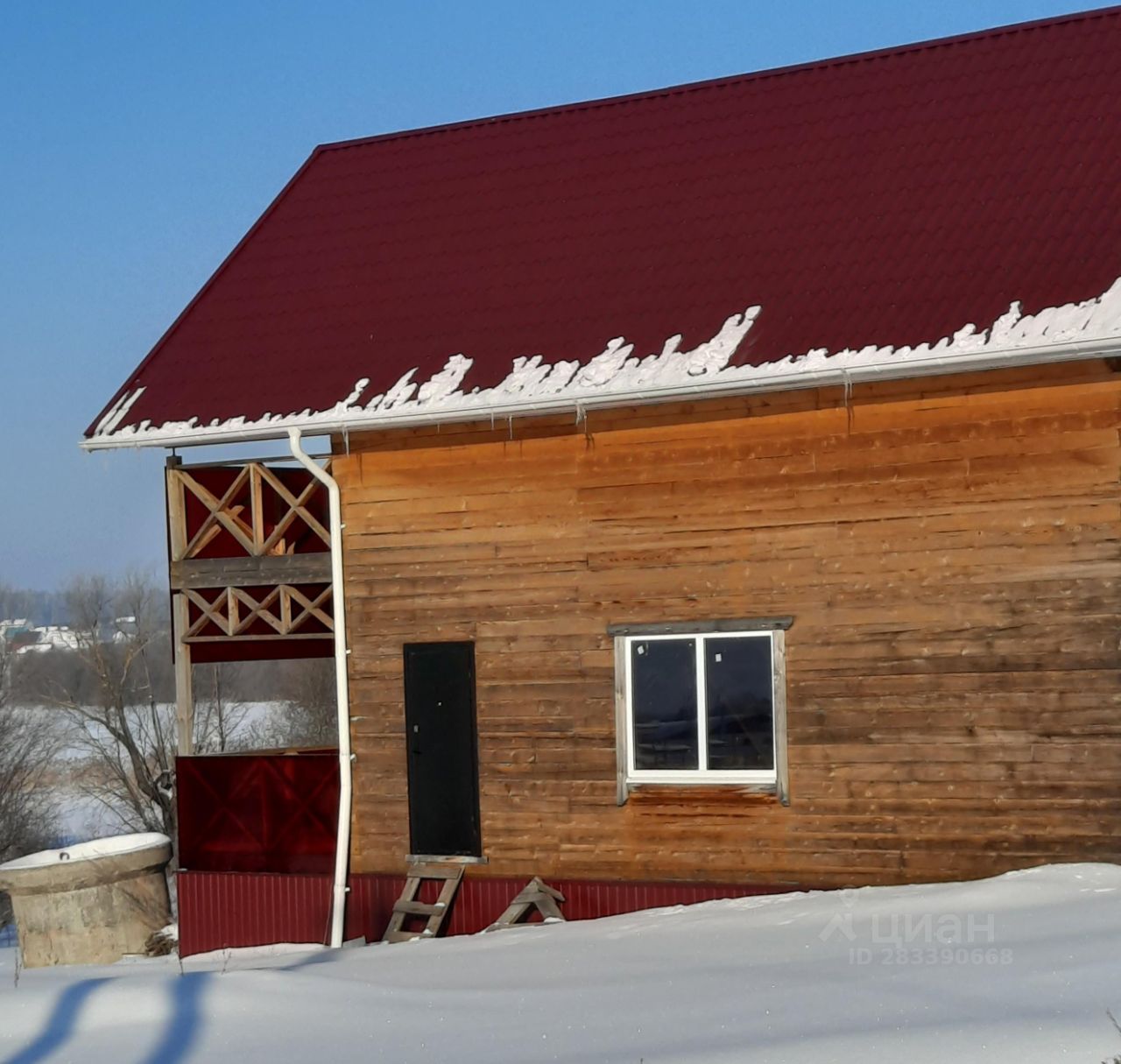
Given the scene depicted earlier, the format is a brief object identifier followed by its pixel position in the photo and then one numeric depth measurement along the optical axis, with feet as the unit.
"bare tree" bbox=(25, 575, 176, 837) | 148.77
